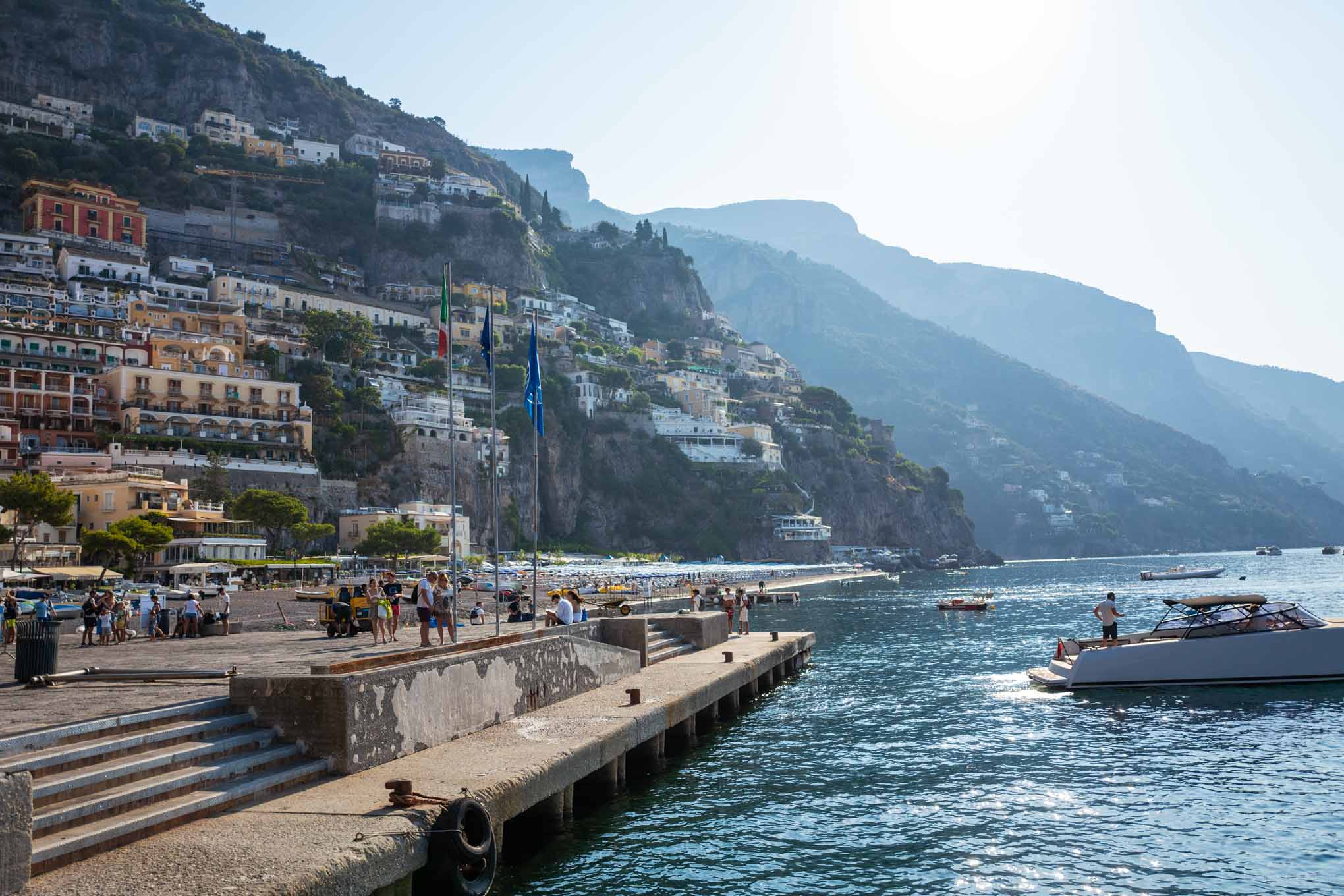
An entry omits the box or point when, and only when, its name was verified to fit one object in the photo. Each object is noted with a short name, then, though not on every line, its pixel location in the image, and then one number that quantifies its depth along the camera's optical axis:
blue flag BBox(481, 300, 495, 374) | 23.49
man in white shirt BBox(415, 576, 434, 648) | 20.08
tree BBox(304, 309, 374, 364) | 114.06
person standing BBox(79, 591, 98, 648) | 24.55
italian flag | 24.36
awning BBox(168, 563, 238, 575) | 59.36
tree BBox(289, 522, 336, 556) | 77.19
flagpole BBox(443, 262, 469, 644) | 20.72
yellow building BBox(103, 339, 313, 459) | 87.62
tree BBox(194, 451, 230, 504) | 80.12
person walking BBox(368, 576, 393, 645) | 22.00
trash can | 14.35
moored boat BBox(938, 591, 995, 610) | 65.38
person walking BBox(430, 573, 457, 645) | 20.83
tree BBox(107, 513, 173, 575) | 59.81
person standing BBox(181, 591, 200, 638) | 27.72
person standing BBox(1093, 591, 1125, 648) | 25.78
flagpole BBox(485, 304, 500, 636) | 22.59
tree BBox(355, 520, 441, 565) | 79.69
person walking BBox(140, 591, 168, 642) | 27.70
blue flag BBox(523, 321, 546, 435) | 23.56
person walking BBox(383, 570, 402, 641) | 25.51
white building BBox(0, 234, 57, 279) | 108.12
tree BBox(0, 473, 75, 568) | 57.16
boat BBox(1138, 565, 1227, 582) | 105.44
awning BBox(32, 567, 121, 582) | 48.00
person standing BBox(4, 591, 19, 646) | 25.05
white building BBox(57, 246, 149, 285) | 110.06
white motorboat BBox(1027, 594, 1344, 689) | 24.45
